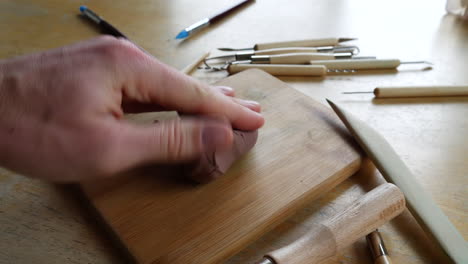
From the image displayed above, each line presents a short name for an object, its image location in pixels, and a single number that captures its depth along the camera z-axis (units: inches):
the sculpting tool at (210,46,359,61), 23.9
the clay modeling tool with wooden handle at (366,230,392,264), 16.1
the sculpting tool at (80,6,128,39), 25.4
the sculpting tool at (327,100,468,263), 16.2
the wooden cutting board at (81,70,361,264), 16.4
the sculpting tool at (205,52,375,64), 23.6
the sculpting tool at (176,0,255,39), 25.7
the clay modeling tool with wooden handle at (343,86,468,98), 21.8
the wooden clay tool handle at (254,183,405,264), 15.4
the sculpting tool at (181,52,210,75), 23.2
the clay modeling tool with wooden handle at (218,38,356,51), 24.7
